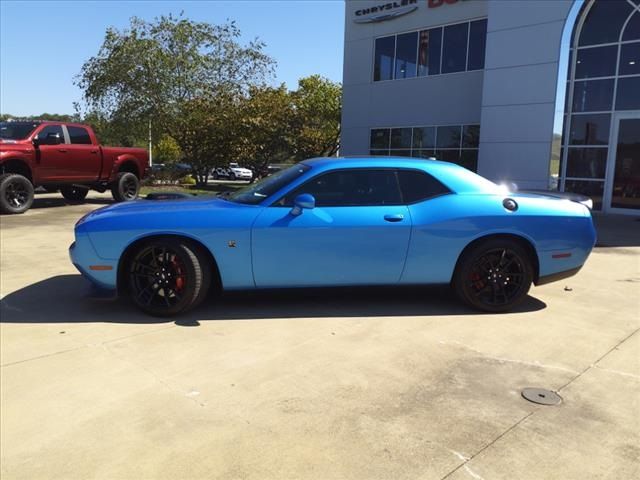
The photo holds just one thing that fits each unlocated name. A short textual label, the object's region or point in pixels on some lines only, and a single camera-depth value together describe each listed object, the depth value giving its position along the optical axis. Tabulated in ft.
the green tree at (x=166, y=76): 76.48
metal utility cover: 10.43
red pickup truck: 36.73
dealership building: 45.65
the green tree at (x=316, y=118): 78.79
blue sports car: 14.80
